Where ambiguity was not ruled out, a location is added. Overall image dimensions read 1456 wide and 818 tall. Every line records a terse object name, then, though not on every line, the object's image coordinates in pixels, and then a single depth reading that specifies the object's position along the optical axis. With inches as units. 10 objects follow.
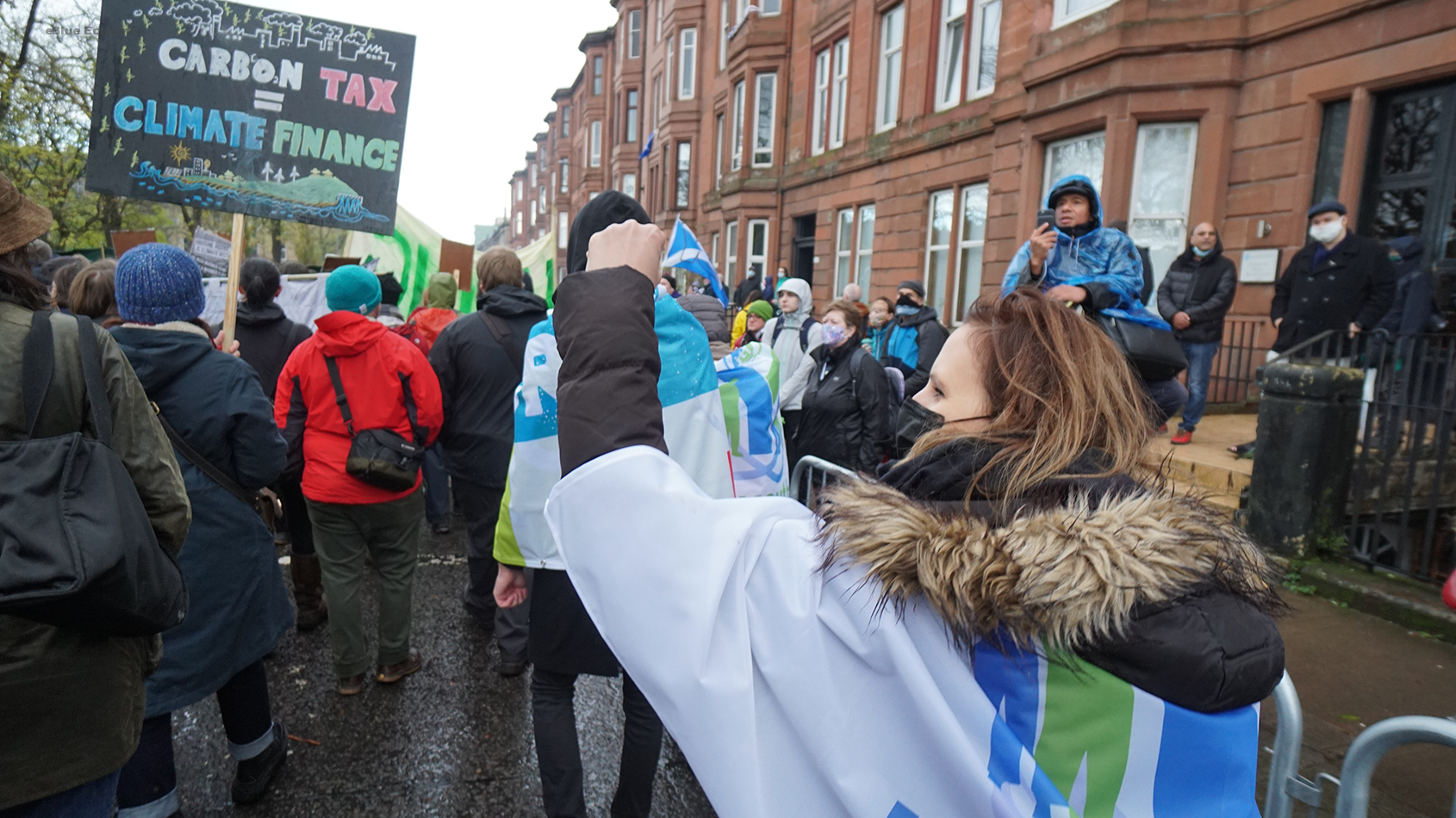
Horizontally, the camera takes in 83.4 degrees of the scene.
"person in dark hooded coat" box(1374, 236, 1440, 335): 258.7
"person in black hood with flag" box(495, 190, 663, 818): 99.6
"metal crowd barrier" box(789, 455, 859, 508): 149.3
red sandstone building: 320.5
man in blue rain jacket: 145.9
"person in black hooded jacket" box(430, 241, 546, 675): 167.3
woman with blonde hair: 39.4
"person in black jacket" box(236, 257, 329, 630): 178.2
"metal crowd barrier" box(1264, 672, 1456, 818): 67.3
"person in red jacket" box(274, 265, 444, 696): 141.9
